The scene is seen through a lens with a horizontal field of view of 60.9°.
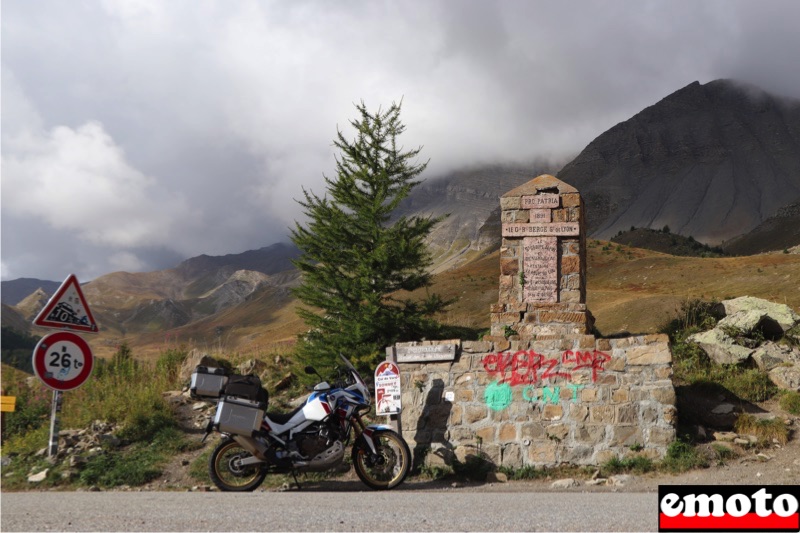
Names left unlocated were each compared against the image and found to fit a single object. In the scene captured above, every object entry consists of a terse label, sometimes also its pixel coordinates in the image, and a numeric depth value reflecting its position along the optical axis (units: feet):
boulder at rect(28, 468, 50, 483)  29.84
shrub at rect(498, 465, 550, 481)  30.32
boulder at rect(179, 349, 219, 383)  46.99
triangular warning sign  25.39
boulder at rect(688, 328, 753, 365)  38.86
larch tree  44.50
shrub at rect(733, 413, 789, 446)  31.19
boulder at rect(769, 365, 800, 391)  35.67
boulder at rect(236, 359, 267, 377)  48.59
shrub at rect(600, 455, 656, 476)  29.55
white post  30.88
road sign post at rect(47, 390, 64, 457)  26.66
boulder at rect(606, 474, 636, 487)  28.14
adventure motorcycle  26.50
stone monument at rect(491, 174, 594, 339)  37.63
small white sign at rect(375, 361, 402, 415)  30.94
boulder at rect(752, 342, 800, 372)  37.70
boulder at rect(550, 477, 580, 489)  28.33
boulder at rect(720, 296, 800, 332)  43.86
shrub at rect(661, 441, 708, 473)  29.17
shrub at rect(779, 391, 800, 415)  33.65
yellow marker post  34.47
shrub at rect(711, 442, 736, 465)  29.99
